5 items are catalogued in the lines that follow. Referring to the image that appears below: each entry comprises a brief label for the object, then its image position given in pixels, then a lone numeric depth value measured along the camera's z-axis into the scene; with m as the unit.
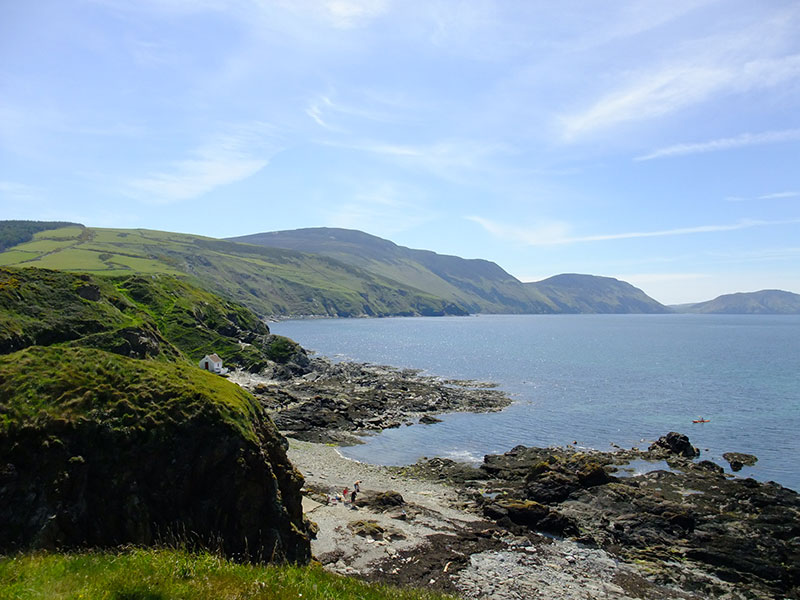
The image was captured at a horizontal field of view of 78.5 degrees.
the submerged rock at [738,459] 44.00
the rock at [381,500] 33.25
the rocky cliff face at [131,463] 17.25
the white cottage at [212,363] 78.44
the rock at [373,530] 28.22
